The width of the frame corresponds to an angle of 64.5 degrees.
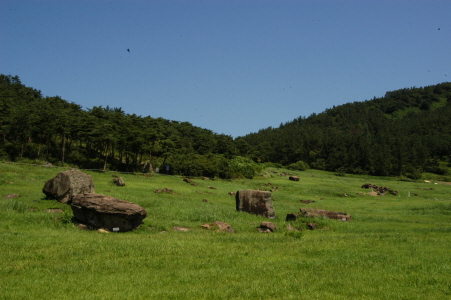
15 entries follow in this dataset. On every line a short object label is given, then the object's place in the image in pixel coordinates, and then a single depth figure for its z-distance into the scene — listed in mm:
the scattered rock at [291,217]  26925
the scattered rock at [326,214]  28431
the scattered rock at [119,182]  42472
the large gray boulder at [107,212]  20266
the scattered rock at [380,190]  63969
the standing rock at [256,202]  28688
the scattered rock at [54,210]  23627
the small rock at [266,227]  22969
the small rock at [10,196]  27797
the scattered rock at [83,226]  20706
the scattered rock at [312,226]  24558
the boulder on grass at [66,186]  26141
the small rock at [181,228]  21953
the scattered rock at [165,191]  39600
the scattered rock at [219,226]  22375
